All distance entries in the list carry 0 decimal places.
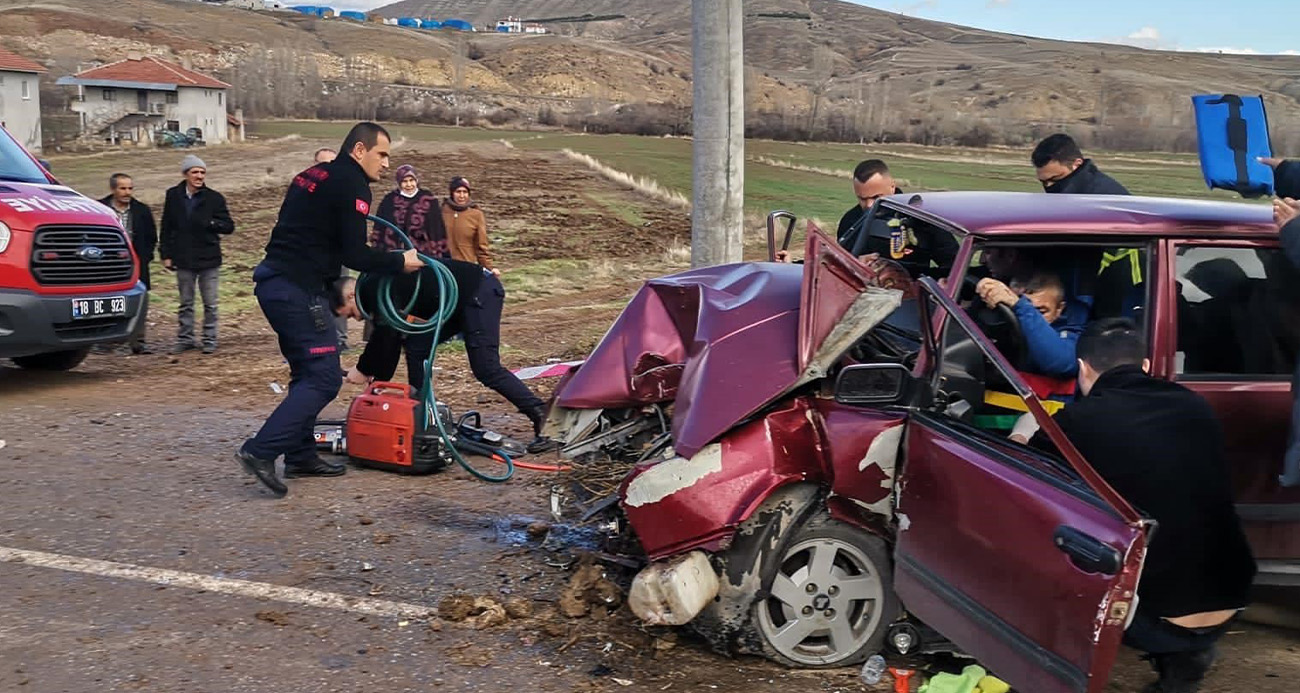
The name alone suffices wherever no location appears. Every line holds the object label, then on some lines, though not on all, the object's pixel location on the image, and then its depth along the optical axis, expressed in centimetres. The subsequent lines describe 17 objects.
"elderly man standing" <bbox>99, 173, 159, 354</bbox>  1109
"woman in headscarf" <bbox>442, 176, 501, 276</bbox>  1047
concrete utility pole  827
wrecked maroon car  392
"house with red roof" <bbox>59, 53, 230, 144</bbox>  6938
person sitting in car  423
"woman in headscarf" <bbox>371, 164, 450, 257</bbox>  1003
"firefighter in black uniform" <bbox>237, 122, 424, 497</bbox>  615
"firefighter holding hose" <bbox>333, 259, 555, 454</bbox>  688
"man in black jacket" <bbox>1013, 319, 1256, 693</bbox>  345
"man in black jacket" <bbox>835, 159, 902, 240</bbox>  724
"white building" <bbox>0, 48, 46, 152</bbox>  5806
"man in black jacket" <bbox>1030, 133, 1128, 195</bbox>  596
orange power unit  660
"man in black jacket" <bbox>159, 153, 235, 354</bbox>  1080
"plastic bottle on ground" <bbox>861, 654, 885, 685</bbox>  409
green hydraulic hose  669
